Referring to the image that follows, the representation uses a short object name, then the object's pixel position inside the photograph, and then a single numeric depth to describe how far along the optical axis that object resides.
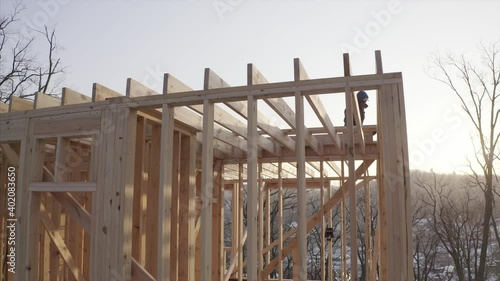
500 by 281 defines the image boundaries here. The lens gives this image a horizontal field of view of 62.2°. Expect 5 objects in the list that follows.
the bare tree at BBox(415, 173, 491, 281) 21.47
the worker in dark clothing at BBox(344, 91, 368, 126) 7.23
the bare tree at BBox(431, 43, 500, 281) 17.44
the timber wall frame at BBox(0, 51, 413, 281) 3.75
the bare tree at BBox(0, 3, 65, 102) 18.36
